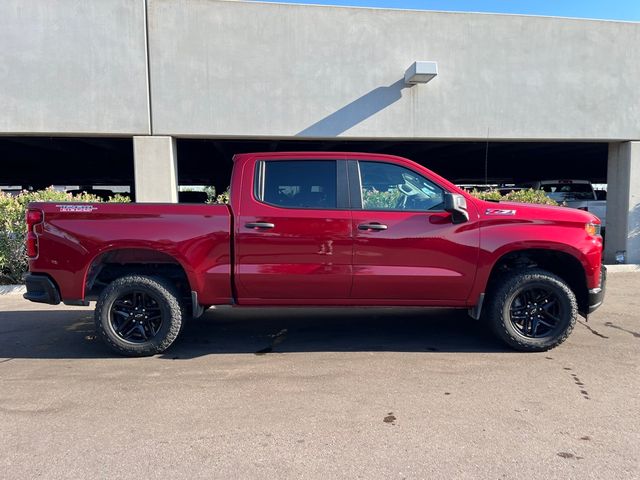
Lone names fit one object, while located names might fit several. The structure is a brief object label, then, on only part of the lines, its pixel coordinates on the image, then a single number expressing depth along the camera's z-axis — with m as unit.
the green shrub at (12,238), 8.41
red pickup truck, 4.67
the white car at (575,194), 12.27
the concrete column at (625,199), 10.59
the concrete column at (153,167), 9.41
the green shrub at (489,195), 9.00
